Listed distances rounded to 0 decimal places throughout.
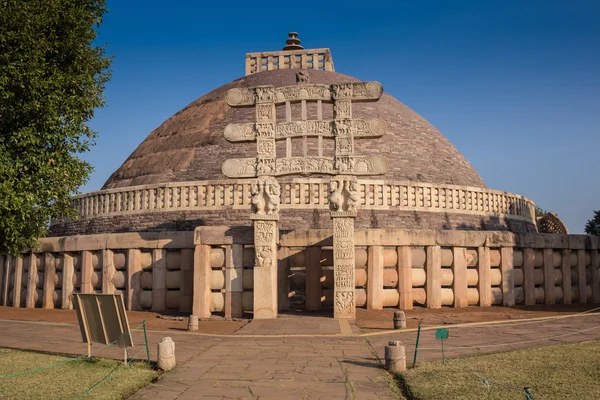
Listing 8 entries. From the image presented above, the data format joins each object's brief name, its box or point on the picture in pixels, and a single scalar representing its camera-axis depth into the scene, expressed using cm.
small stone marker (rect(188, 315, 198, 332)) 1006
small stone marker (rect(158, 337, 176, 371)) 652
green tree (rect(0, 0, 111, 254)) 816
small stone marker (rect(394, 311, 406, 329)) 984
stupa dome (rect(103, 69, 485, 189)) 2166
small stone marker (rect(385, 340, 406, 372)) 629
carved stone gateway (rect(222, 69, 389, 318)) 1170
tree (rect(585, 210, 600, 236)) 3753
